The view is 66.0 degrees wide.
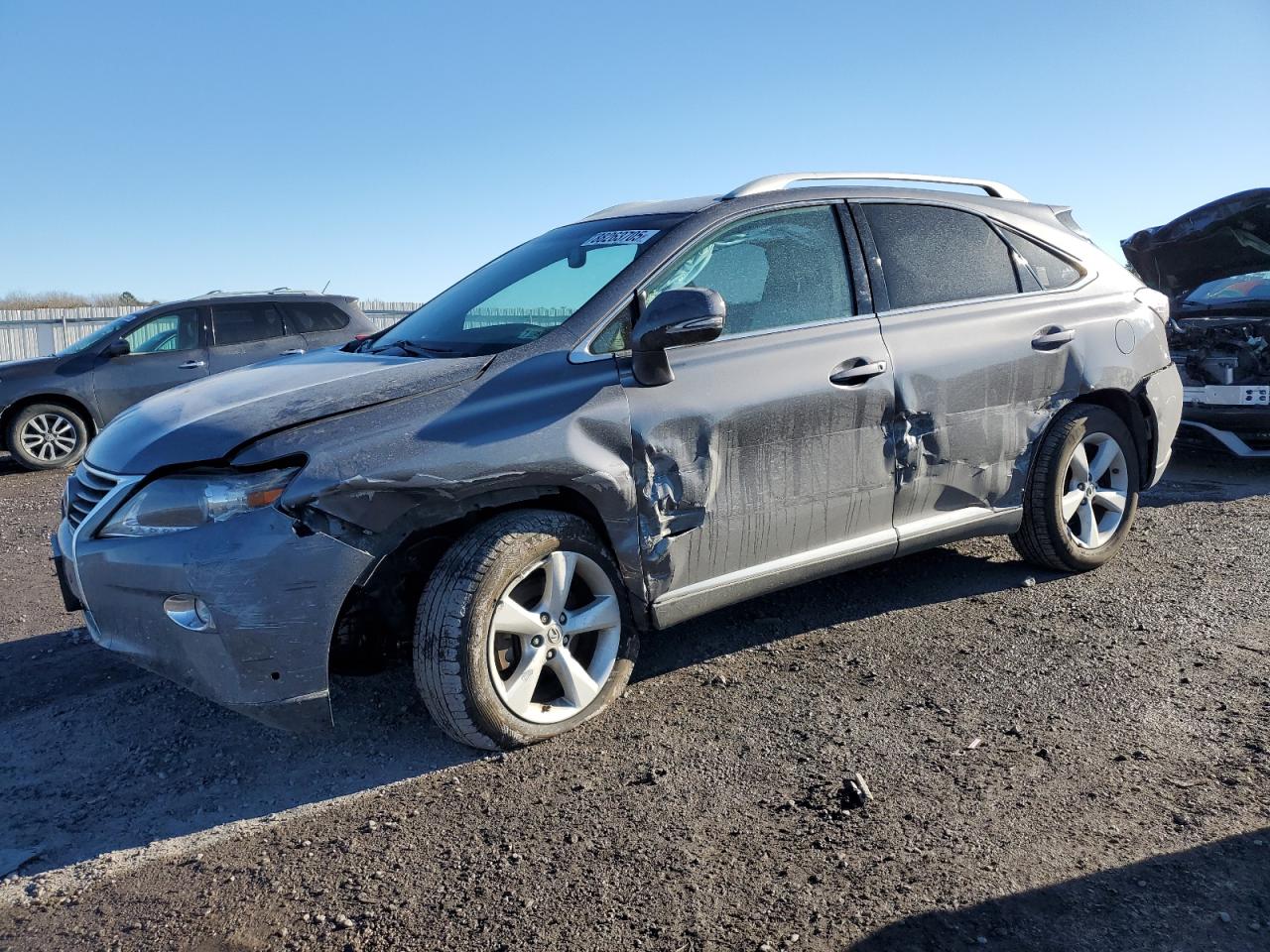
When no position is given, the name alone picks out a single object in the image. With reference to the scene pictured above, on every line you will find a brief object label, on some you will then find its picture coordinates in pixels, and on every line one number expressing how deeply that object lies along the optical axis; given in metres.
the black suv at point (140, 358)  9.90
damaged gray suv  2.88
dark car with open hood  7.14
